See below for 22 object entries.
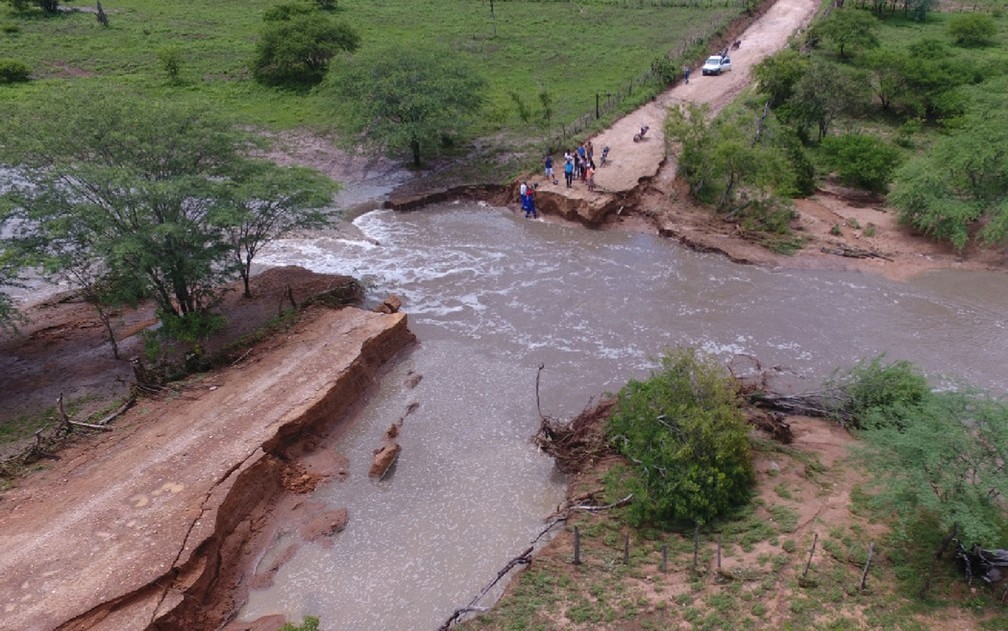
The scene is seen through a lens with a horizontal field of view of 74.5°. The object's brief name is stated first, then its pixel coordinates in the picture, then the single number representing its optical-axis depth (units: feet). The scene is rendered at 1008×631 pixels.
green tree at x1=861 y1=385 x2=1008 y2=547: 36.32
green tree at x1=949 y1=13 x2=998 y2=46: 148.56
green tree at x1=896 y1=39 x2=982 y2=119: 111.65
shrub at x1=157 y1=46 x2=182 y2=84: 145.38
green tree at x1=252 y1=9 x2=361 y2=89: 140.77
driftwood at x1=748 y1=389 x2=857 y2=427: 55.21
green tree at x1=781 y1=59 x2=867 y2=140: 103.35
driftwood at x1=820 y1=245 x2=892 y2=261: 80.64
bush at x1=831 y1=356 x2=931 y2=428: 50.93
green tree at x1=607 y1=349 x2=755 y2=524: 44.80
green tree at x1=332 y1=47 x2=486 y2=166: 100.68
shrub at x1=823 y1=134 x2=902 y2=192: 91.25
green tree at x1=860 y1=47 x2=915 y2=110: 116.88
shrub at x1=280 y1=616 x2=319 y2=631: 35.14
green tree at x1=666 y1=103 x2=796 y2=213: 84.99
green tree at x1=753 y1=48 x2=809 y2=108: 114.32
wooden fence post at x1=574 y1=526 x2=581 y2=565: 41.78
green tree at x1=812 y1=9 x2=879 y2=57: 140.67
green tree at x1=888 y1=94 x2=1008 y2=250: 77.82
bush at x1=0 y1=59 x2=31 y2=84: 144.46
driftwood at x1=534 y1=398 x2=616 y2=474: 52.90
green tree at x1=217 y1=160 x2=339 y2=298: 67.97
